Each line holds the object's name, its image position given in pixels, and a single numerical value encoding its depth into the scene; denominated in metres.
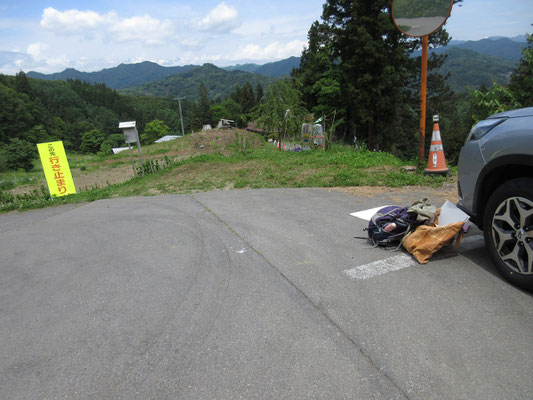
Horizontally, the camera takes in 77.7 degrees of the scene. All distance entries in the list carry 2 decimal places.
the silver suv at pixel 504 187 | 2.71
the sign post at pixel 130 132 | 11.25
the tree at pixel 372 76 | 22.92
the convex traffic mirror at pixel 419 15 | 6.80
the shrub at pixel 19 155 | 28.98
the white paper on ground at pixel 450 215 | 3.51
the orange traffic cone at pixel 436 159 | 6.71
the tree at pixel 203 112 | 108.94
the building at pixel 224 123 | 43.69
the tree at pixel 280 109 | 14.59
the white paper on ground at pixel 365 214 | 4.83
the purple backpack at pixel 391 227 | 3.72
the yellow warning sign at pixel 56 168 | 9.43
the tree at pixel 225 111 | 109.75
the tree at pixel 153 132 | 123.09
